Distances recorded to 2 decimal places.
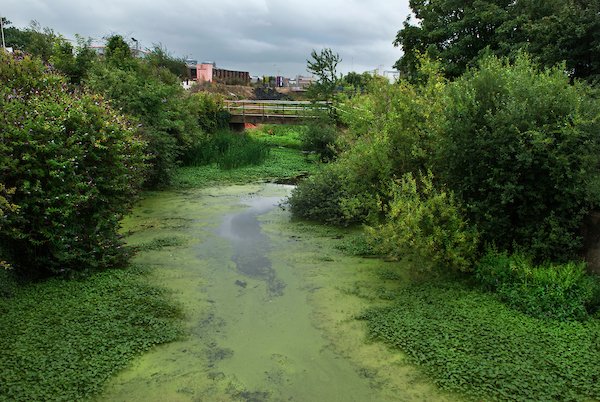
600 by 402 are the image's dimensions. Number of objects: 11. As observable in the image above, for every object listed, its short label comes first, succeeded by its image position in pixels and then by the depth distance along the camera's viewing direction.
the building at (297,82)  58.06
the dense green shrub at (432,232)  5.65
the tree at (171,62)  30.68
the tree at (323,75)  19.64
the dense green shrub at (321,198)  8.89
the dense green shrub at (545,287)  4.82
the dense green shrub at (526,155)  5.31
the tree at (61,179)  5.46
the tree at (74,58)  12.55
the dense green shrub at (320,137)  17.33
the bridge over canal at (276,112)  20.02
